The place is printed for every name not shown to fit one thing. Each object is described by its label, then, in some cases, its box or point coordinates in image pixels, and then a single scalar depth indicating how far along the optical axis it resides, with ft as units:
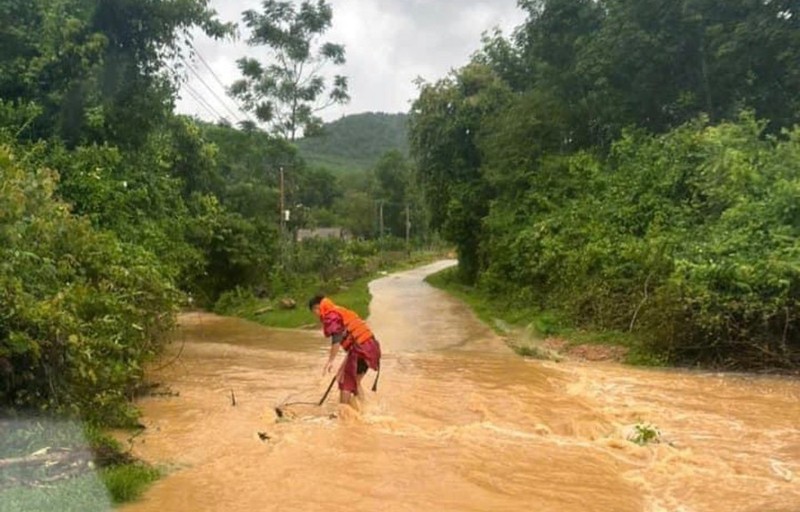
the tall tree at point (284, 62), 111.65
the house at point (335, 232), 224.02
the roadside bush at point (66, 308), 23.97
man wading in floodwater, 32.48
